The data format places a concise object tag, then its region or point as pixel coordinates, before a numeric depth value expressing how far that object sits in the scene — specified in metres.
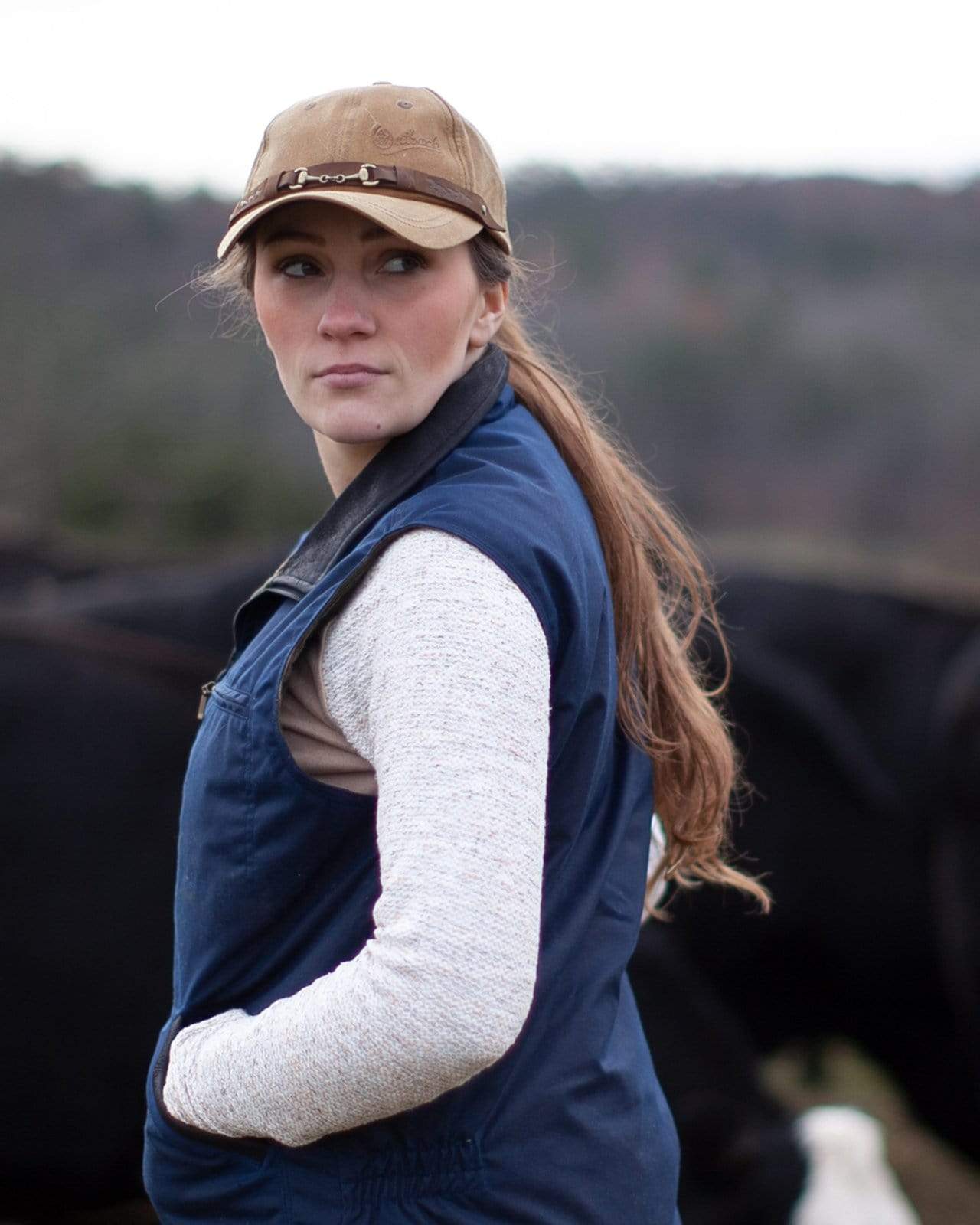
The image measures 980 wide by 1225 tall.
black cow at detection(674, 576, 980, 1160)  4.02
